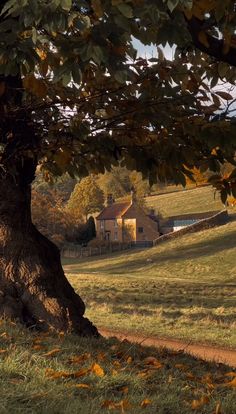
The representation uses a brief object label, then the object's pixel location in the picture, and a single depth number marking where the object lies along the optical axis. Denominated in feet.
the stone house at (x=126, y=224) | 266.36
